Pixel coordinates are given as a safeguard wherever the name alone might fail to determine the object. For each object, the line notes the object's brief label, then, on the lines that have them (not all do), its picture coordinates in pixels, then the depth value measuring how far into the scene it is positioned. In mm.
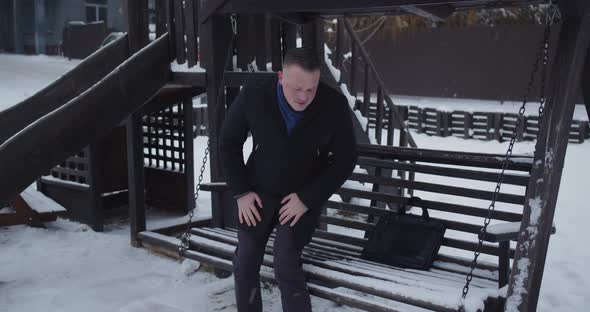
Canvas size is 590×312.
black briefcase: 3713
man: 3037
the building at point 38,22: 25797
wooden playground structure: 3033
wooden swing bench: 3025
